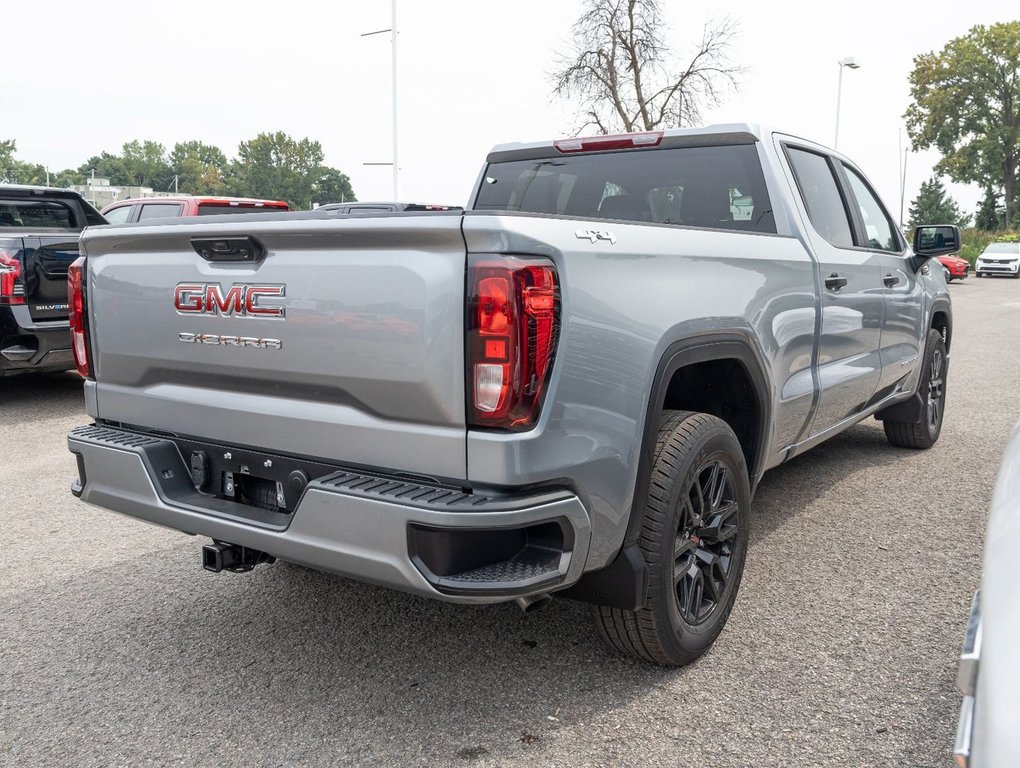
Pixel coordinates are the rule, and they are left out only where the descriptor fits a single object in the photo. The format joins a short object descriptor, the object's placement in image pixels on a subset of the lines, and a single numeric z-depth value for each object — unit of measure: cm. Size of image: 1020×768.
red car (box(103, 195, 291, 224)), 1086
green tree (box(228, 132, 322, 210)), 11281
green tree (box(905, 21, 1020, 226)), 6334
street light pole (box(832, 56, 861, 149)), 3112
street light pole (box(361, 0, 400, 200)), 2670
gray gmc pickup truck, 228
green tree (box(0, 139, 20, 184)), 11862
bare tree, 2647
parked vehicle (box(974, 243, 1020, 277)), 3516
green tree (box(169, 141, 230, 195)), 13025
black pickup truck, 725
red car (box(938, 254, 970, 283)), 2998
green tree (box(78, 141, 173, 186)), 14662
